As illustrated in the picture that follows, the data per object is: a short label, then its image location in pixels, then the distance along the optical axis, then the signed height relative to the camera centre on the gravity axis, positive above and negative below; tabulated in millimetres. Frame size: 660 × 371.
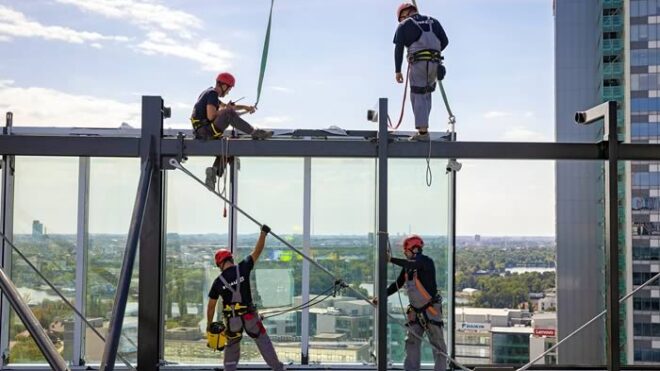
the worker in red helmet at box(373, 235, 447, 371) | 7859 -1029
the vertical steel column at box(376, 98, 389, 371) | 6727 -569
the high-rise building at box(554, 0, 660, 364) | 45531 +3257
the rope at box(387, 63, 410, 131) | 7388 +1333
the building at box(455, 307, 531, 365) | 37338 -8002
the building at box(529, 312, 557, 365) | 53038 -8817
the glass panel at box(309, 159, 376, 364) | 8617 -535
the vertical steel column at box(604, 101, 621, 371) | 6754 -179
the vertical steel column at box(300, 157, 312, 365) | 8590 -358
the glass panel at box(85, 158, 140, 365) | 8570 -223
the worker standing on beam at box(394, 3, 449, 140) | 7332 +1816
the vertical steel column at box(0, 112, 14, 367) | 8352 -190
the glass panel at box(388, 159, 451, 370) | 8602 +90
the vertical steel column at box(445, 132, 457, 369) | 8438 -650
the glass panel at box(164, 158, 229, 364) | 8758 -407
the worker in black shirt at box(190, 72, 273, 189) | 7297 +1085
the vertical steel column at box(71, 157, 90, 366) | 8391 -589
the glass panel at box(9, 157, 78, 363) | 8492 -328
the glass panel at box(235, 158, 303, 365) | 8633 -213
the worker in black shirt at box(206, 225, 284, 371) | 7449 -966
